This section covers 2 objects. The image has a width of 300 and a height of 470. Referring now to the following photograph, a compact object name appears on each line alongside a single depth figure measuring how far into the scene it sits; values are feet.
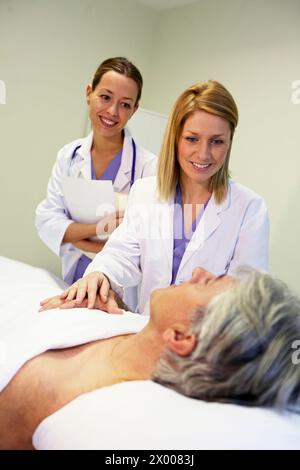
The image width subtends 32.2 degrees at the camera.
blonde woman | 5.45
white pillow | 2.92
